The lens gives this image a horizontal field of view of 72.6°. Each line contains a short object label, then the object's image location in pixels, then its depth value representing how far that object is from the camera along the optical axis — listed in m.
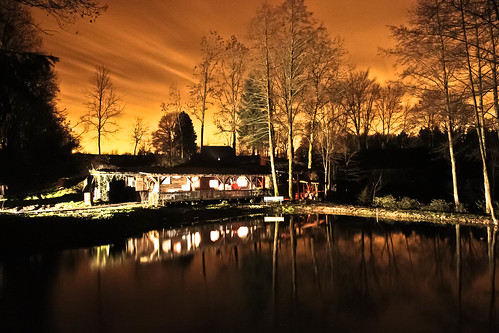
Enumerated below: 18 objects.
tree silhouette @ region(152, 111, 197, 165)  56.22
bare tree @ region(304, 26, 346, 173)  29.44
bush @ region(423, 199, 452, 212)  21.70
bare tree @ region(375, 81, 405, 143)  47.81
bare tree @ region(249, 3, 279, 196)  28.14
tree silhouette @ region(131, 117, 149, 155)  58.94
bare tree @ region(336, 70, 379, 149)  44.44
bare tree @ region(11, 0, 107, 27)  11.06
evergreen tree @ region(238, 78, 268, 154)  42.91
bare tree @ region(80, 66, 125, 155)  37.91
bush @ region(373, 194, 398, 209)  24.94
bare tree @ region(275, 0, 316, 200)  27.45
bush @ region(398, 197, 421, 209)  23.70
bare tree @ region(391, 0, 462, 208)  17.88
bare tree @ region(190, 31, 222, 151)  39.12
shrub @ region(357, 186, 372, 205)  28.44
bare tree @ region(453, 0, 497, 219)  17.09
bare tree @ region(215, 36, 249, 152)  35.81
